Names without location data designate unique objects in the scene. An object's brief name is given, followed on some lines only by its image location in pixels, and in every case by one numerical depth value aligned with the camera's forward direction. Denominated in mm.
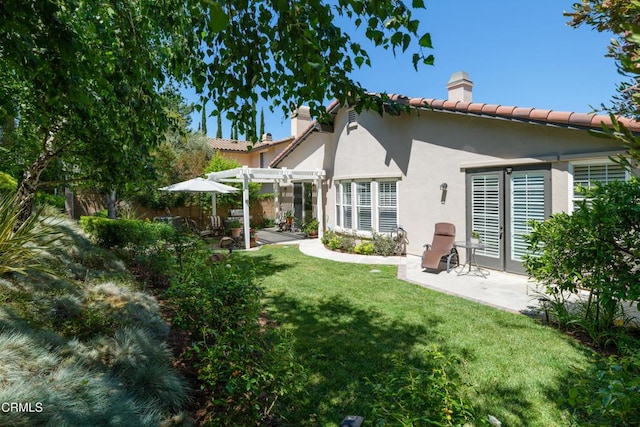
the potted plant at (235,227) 15727
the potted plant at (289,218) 20220
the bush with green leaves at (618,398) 1673
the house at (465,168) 8023
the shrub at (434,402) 2090
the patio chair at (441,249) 9812
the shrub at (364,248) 12688
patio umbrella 15034
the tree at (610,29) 6430
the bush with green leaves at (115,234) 9570
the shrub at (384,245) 12133
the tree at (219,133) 39375
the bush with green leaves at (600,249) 4391
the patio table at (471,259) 9195
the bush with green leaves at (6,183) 7572
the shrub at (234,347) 3061
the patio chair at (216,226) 16516
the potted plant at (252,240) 15086
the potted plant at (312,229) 17438
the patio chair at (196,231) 15755
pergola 14711
